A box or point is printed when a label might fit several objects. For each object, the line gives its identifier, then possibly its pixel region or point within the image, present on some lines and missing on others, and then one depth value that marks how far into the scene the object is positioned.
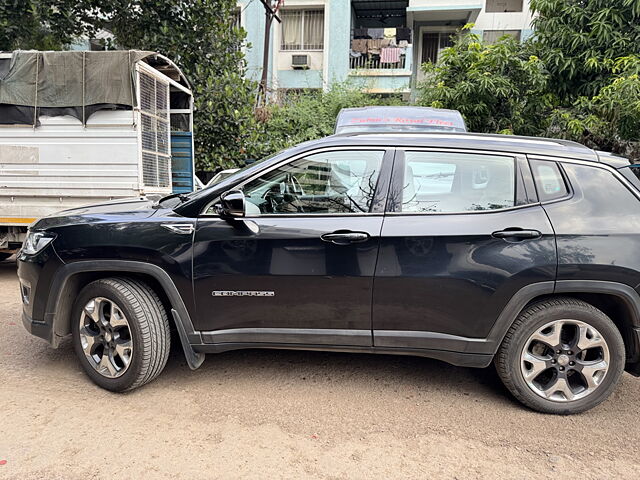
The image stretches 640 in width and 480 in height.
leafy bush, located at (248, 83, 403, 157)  12.34
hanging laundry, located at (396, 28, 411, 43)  16.50
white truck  6.36
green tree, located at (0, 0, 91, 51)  8.83
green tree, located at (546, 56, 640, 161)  7.03
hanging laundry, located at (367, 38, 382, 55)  16.86
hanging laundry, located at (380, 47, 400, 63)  16.45
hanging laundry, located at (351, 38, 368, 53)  17.05
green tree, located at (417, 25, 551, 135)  8.09
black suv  2.89
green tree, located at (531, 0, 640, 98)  7.78
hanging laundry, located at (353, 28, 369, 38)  17.36
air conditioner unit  16.98
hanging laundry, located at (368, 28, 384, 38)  17.19
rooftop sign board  6.05
